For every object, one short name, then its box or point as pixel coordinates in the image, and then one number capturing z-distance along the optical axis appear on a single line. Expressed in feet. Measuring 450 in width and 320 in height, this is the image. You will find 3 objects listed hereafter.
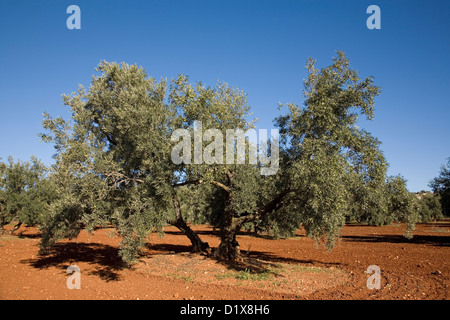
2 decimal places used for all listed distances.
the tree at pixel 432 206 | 211.31
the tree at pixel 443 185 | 97.81
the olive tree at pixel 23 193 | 92.68
